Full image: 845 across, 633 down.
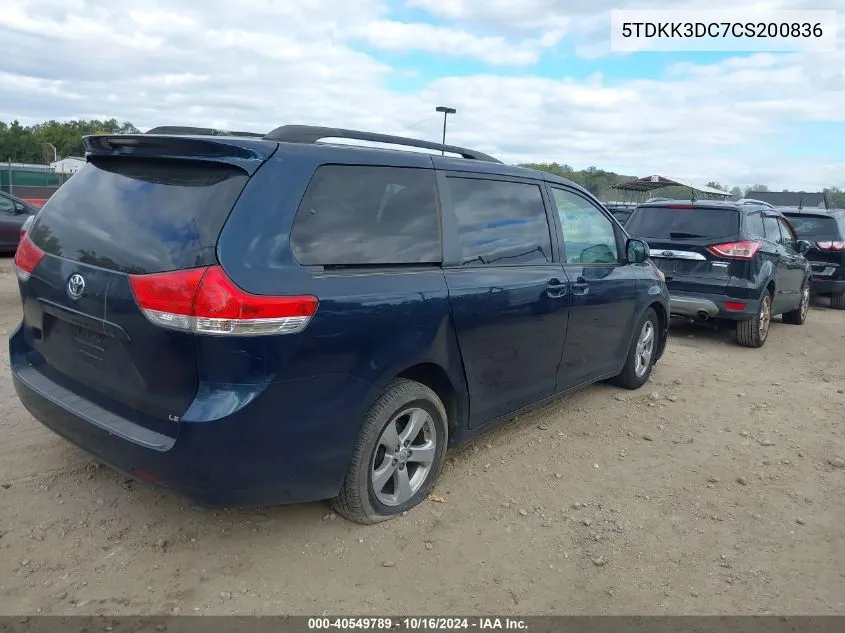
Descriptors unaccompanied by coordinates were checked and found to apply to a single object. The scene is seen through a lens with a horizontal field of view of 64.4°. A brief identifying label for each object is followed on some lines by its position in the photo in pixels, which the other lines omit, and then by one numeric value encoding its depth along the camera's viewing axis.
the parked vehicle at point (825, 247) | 11.23
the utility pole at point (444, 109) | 18.86
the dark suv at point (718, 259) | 7.33
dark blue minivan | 2.52
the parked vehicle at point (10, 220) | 12.02
